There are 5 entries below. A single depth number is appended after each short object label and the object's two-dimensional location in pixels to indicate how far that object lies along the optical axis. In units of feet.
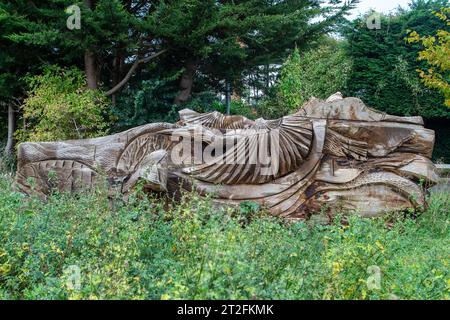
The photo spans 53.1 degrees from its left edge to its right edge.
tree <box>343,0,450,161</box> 40.19
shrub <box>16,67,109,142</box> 31.30
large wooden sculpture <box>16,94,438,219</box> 16.71
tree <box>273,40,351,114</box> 36.83
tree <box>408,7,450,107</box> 25.84
